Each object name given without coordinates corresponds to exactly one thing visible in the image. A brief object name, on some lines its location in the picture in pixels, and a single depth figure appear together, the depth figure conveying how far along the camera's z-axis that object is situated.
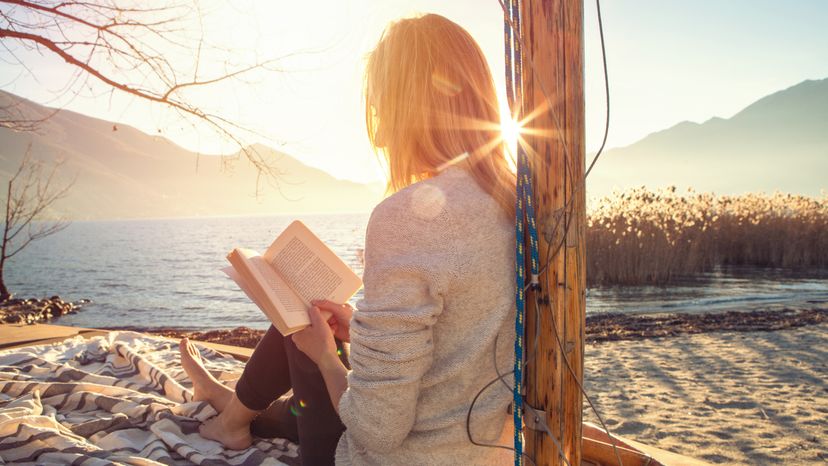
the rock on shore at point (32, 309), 9.20
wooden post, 1.17
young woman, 1.04
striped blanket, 1.79
